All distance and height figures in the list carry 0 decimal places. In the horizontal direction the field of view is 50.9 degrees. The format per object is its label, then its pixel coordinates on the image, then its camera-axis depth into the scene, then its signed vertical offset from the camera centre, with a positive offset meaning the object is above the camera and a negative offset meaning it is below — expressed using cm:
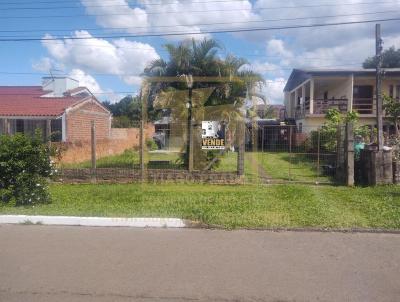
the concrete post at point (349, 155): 1073 -30
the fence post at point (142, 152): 1104 -24
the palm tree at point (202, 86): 1207 +168
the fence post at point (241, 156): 1098 -34
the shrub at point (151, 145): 1399 -5
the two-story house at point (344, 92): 2583 +343
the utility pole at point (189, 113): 1193 +85
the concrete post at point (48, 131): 1047 +34
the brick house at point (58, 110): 2256 +197
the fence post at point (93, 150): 1128 -17
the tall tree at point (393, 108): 1814 +155
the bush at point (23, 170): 827 -52
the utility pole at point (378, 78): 1125 +176
